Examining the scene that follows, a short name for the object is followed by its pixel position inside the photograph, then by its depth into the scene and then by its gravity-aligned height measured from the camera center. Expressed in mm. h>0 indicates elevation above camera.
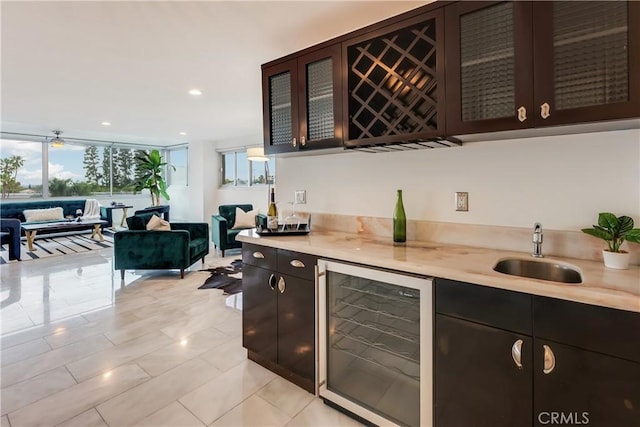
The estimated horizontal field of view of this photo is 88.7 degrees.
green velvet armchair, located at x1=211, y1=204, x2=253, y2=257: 5738 -290
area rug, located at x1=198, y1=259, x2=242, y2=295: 4031 -887
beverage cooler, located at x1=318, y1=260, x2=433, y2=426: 1567 -725
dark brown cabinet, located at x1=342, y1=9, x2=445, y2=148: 1736 +738
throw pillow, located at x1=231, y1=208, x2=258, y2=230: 6113 -133
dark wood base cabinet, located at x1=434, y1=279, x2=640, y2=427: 1125 -587
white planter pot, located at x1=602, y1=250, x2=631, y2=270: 1437 -230
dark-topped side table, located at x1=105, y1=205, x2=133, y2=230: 8213 +146
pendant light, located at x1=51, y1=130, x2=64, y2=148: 7121 +1603
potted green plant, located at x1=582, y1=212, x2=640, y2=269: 1443 -118
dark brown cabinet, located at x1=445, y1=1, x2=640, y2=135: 1308 +646
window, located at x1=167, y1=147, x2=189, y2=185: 9484 +1433
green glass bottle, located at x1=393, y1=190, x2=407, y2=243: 2090 -84
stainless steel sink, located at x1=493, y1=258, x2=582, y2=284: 1555 -304
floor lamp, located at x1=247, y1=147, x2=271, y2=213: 4770 +878
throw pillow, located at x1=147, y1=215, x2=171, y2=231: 4570 -144
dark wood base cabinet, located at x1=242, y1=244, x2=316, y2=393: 1998 -654
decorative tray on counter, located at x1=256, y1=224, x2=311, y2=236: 2404 -134
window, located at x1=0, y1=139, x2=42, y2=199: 7551 +1120
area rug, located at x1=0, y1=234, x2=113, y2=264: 5860 -629
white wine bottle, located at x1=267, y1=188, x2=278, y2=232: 2492 -27
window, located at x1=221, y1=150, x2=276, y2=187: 7562 +1032
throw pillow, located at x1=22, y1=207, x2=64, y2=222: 7164 +31
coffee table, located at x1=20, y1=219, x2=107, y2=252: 6195 -232
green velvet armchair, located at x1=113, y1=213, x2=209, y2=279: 4391 -480
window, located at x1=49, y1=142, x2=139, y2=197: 8391 +1230
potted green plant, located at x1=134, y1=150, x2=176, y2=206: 8570 +1016
